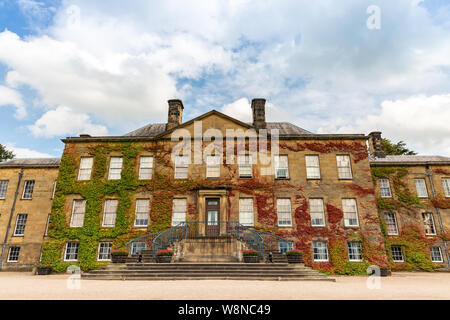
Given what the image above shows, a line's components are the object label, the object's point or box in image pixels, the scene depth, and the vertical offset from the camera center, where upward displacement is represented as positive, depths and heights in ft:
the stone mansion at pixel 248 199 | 61.31 +10.22
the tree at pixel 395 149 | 124.16 +41.27
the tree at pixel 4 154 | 117.82 +37.23
